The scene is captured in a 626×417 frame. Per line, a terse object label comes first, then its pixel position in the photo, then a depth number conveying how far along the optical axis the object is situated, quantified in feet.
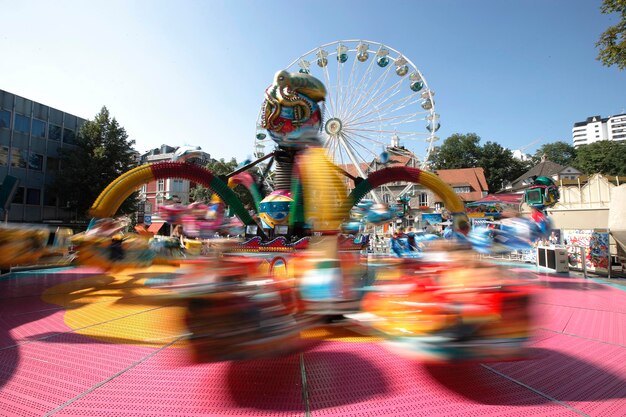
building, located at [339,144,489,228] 150.92
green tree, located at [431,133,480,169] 193.98
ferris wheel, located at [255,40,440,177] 60.59
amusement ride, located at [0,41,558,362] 8.88
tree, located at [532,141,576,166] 224.74
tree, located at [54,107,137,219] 81.51
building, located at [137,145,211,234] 152.46
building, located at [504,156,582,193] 159.74
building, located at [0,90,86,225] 78.48
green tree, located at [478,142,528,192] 190.80
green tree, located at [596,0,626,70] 44.21
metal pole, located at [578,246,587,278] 33.45
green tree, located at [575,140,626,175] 155.53
